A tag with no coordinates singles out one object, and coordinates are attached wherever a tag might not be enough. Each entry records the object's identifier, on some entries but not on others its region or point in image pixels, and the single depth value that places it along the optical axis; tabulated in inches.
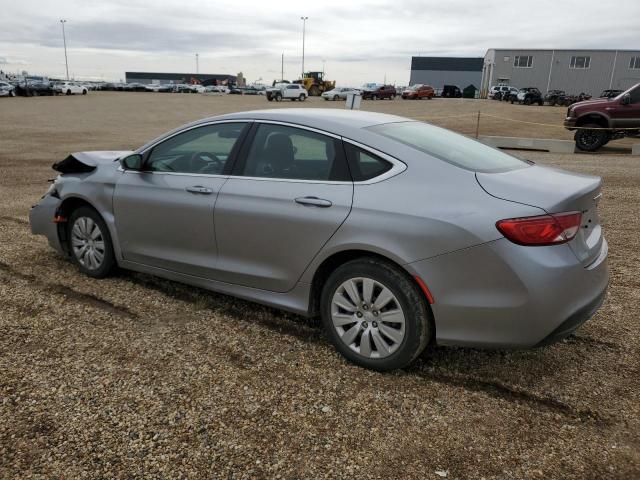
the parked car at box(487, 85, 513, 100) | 2214.4
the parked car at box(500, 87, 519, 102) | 2063.2
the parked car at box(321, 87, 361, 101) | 2028.8
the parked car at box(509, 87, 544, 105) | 1894.7
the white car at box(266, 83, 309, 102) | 1923.0
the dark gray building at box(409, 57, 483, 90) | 4256.9
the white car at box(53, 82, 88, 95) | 2129.3
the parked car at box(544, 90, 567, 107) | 1884.8
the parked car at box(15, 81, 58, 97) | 1933.2
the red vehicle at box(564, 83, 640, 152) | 596.4
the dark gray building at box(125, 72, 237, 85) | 5315.0
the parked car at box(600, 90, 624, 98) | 1651.1
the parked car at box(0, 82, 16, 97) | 1844.2
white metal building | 2368.4
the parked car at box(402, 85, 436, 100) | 2148.1
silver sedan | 110.1
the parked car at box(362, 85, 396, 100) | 2136.0
